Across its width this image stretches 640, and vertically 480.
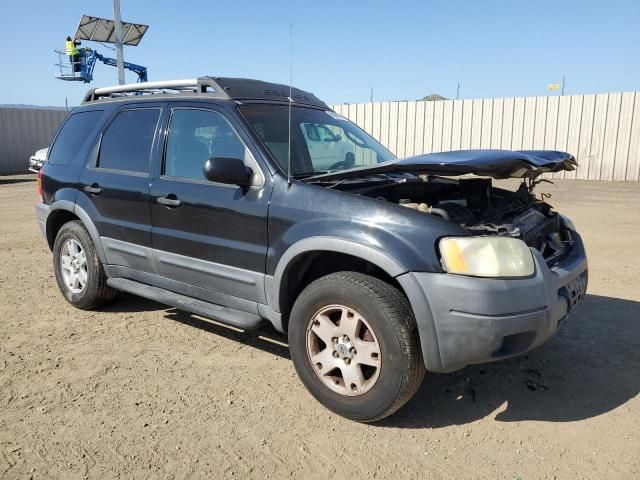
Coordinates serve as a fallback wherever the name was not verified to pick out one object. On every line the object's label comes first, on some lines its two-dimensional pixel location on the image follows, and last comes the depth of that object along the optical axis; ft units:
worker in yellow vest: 77.69
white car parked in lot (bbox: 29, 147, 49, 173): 52.85
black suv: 9.05
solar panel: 64.80
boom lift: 80.64
